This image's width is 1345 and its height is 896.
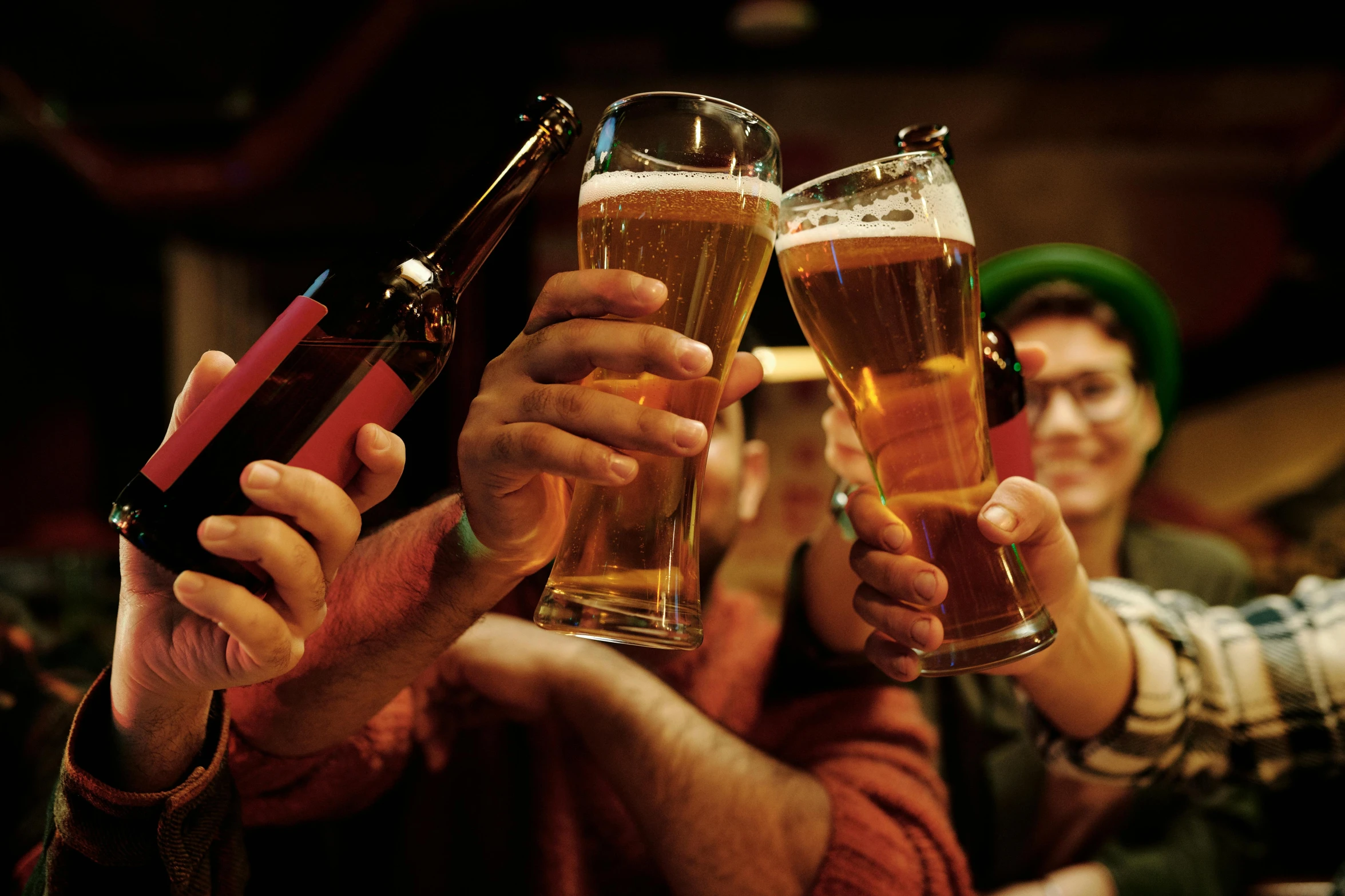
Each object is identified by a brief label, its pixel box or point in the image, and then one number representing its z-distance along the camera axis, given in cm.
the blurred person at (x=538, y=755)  90
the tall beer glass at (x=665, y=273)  72
